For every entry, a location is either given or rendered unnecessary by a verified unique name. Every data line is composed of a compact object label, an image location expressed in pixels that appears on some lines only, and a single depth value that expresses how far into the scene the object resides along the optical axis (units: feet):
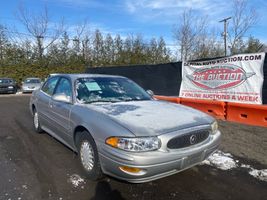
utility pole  74.69
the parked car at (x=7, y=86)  56.56
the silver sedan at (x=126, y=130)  7.73
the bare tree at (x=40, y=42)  82.47
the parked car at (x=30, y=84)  57.65
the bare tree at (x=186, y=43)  78.86
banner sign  18.71
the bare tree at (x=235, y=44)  75.78
